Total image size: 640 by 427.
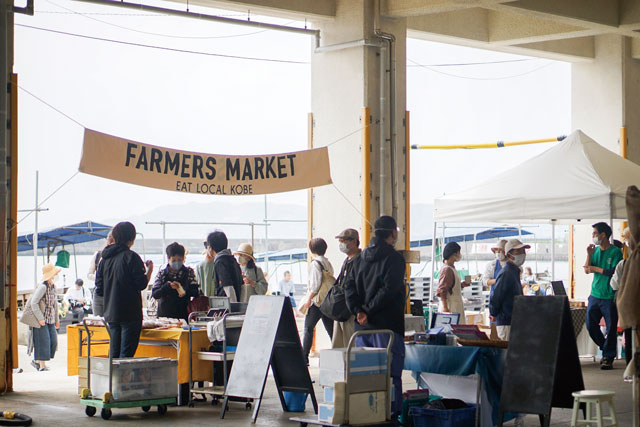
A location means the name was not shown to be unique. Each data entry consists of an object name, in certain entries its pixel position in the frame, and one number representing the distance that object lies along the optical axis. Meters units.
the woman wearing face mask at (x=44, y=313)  12.90
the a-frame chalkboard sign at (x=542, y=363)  7.38
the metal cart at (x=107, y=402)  8.74
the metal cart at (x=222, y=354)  9.13
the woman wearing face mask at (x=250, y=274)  11.55
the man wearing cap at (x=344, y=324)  8.38
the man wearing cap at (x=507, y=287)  10.40
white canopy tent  11.27
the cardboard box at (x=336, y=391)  7.32
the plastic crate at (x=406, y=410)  7.94
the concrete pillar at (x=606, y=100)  16.39
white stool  6.77
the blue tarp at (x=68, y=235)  23.77
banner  10.41
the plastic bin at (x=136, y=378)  8.84
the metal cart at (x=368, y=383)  7.34
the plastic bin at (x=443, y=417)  7.56
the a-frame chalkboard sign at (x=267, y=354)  8.45
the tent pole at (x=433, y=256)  14.01
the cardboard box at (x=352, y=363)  7.38
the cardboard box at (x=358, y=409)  7.34
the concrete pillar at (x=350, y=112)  13.17
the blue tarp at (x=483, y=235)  33.81
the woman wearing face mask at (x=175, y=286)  10.12
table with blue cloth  7.69
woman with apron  11.30
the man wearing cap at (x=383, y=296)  7.92
